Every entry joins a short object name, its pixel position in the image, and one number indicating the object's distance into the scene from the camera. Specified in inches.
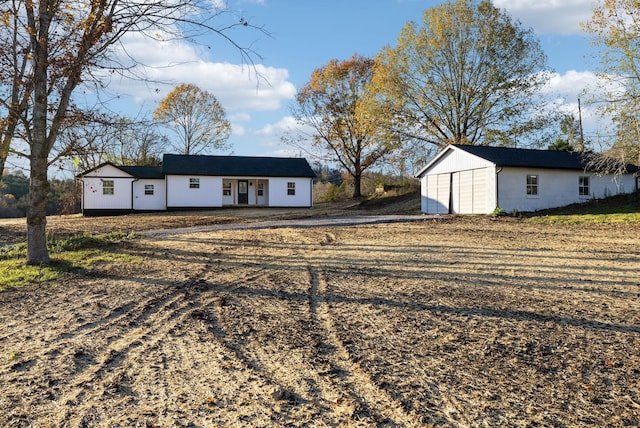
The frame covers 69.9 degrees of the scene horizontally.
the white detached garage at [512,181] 837.2
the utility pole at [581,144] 712.4
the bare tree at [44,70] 304.8
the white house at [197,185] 1192.2
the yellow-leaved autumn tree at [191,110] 1665.8
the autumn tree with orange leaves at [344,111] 1530.5
